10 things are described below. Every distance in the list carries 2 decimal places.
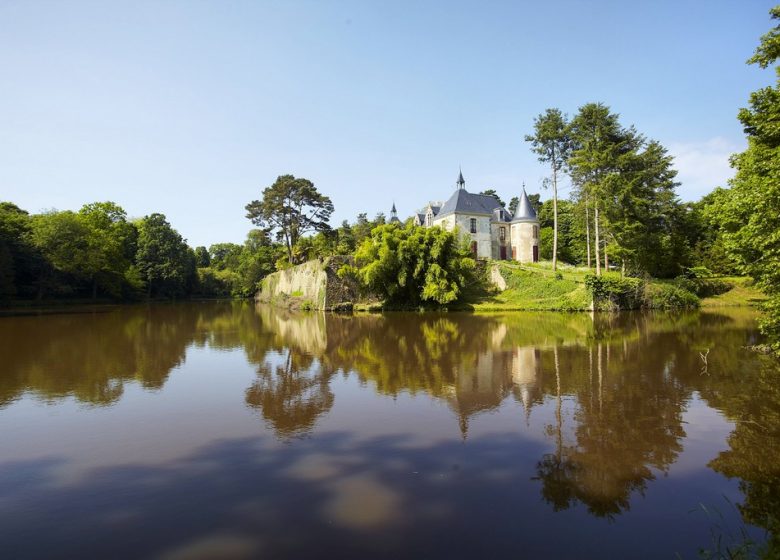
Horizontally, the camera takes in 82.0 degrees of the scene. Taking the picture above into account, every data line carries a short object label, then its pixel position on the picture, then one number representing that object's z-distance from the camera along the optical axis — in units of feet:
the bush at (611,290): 93.09
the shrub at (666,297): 99.60
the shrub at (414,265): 100.73
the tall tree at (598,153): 102.22
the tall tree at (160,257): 169.37
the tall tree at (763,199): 29.89
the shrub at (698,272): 111.86
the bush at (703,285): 108.37
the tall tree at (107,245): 137.90
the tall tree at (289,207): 137.59
